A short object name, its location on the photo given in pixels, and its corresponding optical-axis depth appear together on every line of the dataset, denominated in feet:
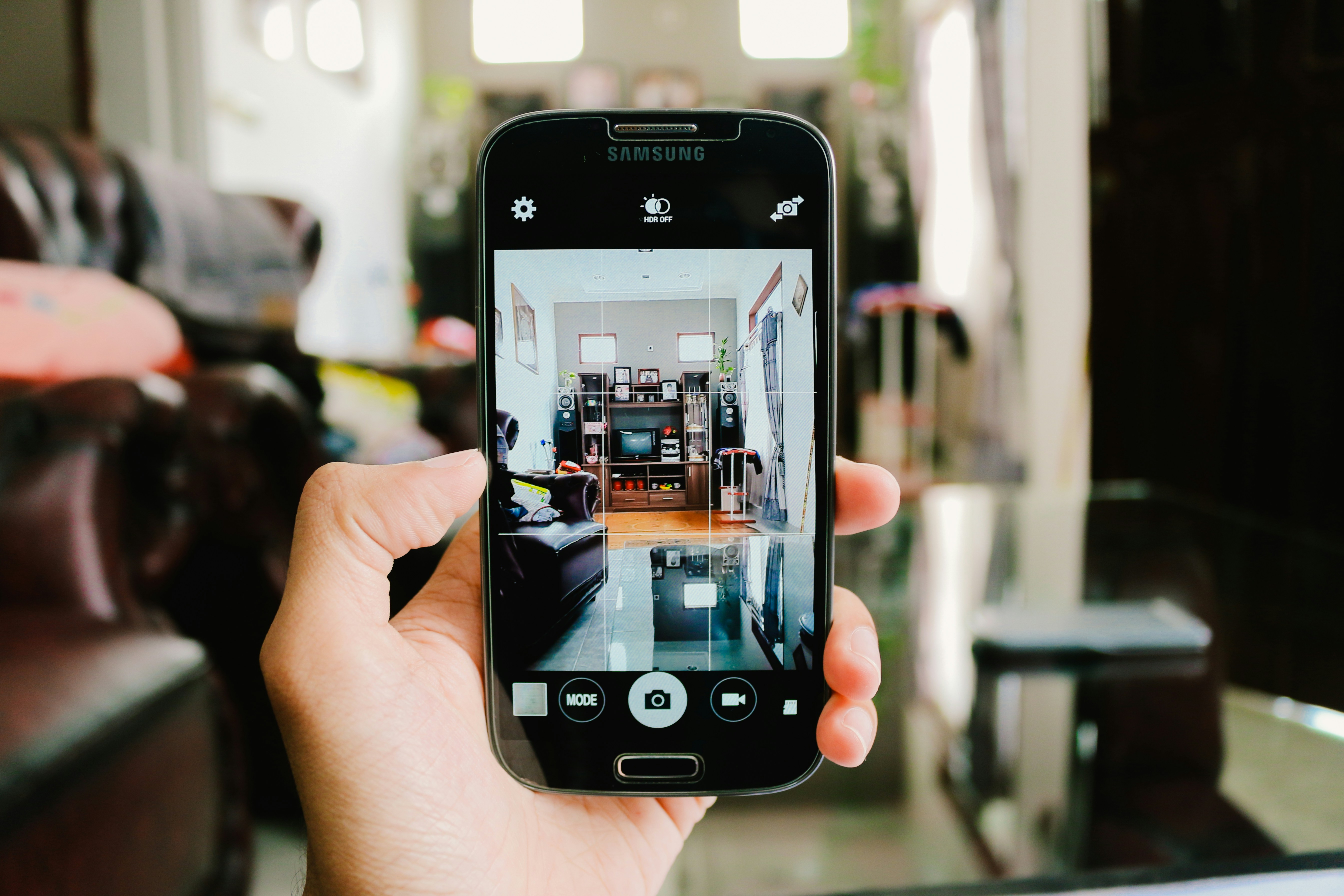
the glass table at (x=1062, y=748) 0.98
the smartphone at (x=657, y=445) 0.63
